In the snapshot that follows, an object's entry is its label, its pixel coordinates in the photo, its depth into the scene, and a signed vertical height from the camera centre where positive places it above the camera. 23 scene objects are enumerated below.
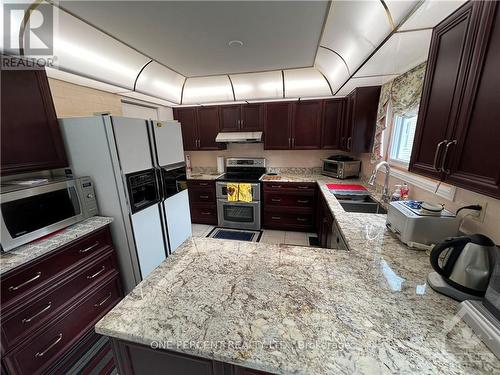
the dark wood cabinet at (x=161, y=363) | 0.67 -0.81
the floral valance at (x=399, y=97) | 1.76 +0.41
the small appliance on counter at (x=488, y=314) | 0.61 -0.62
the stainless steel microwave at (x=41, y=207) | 1.22 -0.46
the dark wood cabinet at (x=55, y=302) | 1.16 -1.12
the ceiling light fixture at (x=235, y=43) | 1.84 +0.93
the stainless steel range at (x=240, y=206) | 3.32 -1.16
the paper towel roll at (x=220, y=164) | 3.86 -0.47
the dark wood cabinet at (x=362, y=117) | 2.55 +0.27
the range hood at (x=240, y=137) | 3.31 +0.04
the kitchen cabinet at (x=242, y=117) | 3.37 +0.40
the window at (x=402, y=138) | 2.12 -0.02
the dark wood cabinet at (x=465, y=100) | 0.74 +0.15
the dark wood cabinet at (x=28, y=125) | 1.39 +0.15
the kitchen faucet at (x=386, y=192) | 1.89 -0.58
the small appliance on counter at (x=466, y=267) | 0.78 -0.55
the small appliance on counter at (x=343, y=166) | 3.05 -0.46
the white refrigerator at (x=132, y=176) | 1.66 -0.33
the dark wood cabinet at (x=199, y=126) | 3.55 +0.27
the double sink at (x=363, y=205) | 2.04 -0.74
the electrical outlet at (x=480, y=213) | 1.07 -0.44
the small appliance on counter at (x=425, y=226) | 1.13 -0.53
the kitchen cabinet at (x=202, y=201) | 3.52 -1.11
